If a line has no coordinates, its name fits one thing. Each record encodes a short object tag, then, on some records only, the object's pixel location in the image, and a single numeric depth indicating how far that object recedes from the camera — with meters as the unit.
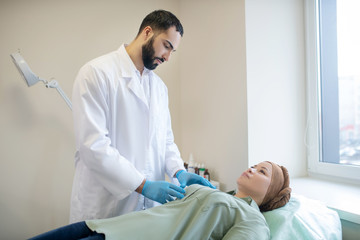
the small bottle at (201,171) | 1.74
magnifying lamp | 1.31
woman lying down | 0.78
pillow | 0.92
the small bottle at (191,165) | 1.81
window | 1.44
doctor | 0.98
